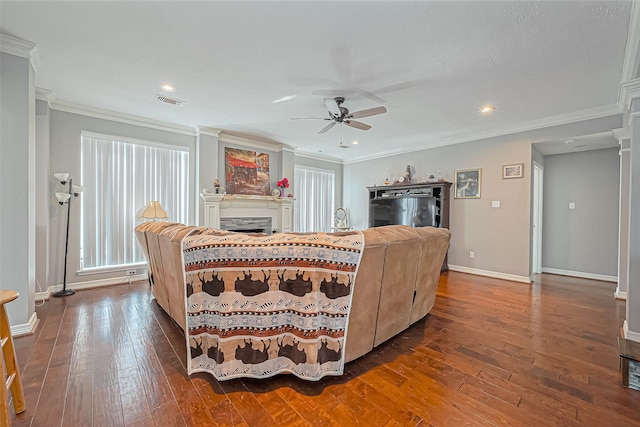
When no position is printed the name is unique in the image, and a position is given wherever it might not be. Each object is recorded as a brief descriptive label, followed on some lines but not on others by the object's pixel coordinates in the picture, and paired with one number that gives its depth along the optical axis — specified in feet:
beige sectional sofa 6.21
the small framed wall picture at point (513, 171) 14.55
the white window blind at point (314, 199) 21.95
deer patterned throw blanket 5.62
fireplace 15.84
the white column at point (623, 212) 11.48
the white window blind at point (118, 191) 12.78
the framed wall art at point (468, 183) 16.24
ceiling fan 10.30
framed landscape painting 17.11
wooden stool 4.73
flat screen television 17.43
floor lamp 11.46
